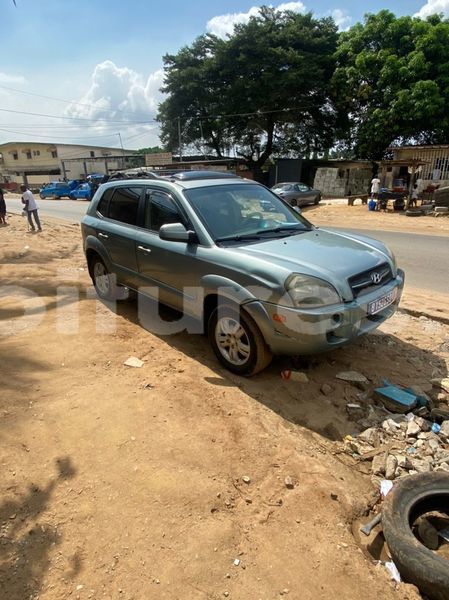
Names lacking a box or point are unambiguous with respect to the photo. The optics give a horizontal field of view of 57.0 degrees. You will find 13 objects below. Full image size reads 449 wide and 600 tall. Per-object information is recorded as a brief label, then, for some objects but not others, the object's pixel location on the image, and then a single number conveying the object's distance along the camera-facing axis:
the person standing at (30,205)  13.57
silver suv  3.31
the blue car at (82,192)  32.42
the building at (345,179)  28.33
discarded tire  1.99
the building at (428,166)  21.52
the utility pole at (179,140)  36.05
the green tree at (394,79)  23.80
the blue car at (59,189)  36.09
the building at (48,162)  55.97
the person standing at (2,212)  15.67
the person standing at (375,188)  19.85
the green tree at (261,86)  29.33
